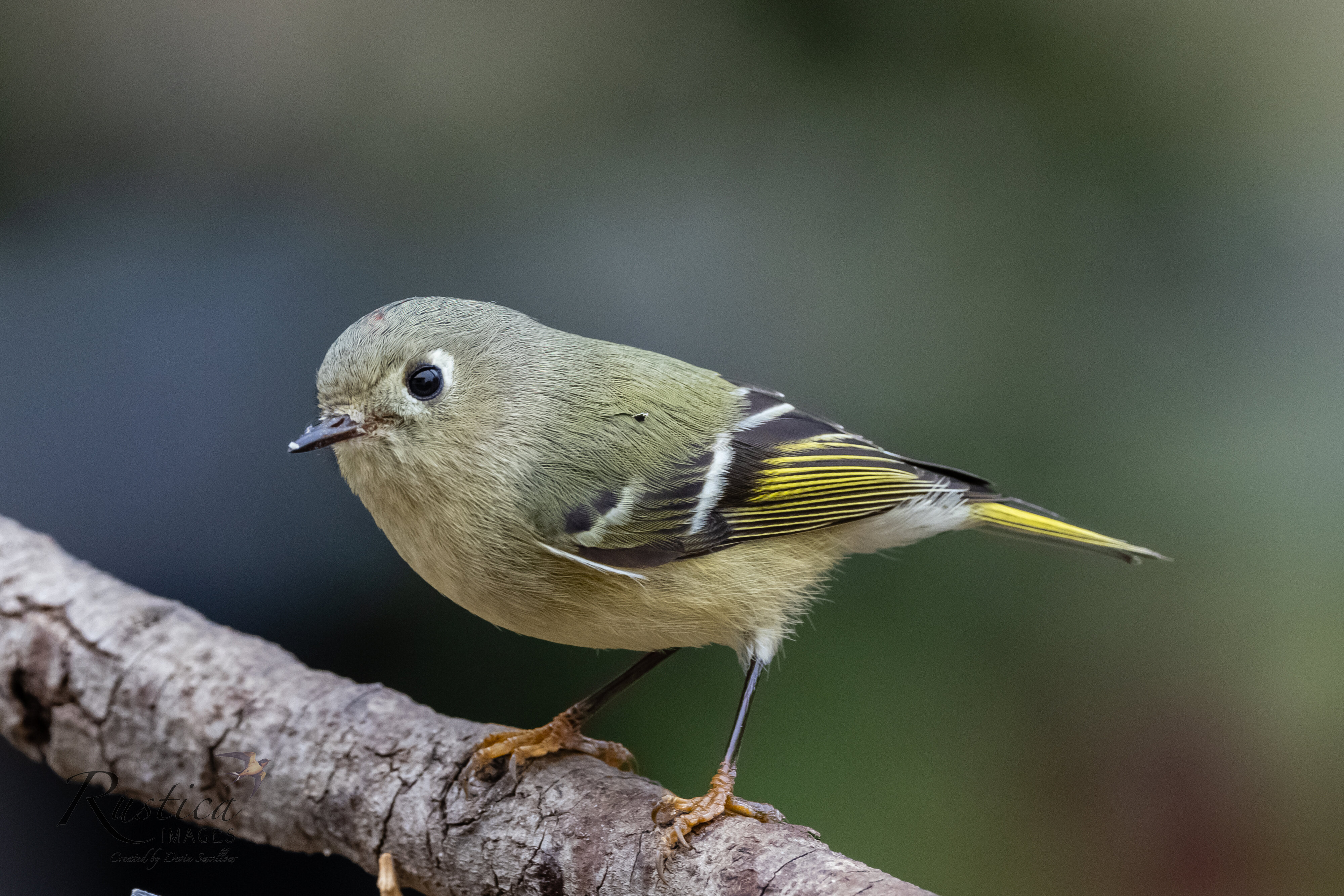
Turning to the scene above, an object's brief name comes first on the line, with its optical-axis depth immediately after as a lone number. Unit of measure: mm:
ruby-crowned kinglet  1769
